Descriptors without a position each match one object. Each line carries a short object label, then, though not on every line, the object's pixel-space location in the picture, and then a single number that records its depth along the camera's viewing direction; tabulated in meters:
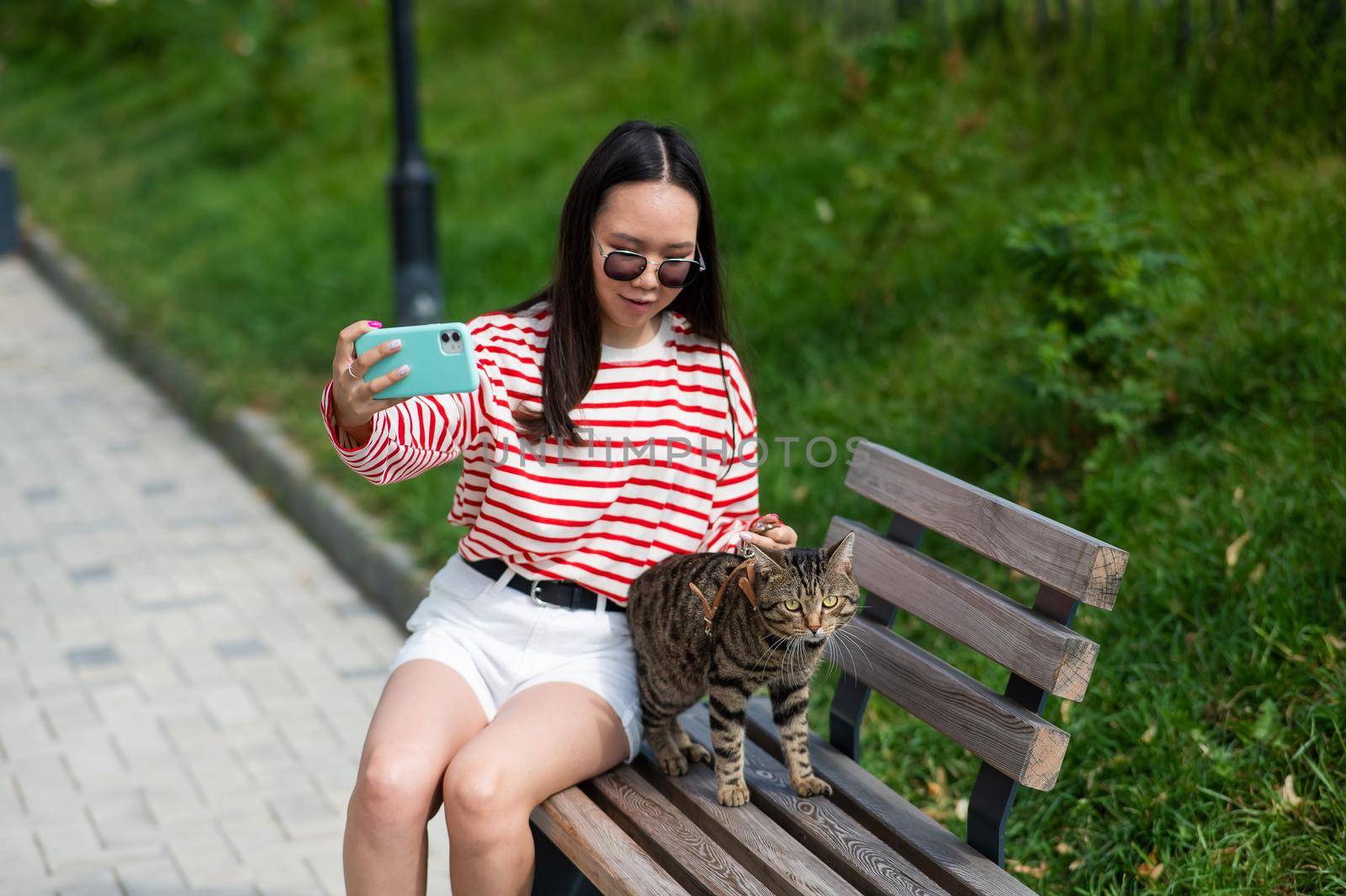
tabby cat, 2.48
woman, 2.52
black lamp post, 6.52
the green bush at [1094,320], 4.00
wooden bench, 2.41
